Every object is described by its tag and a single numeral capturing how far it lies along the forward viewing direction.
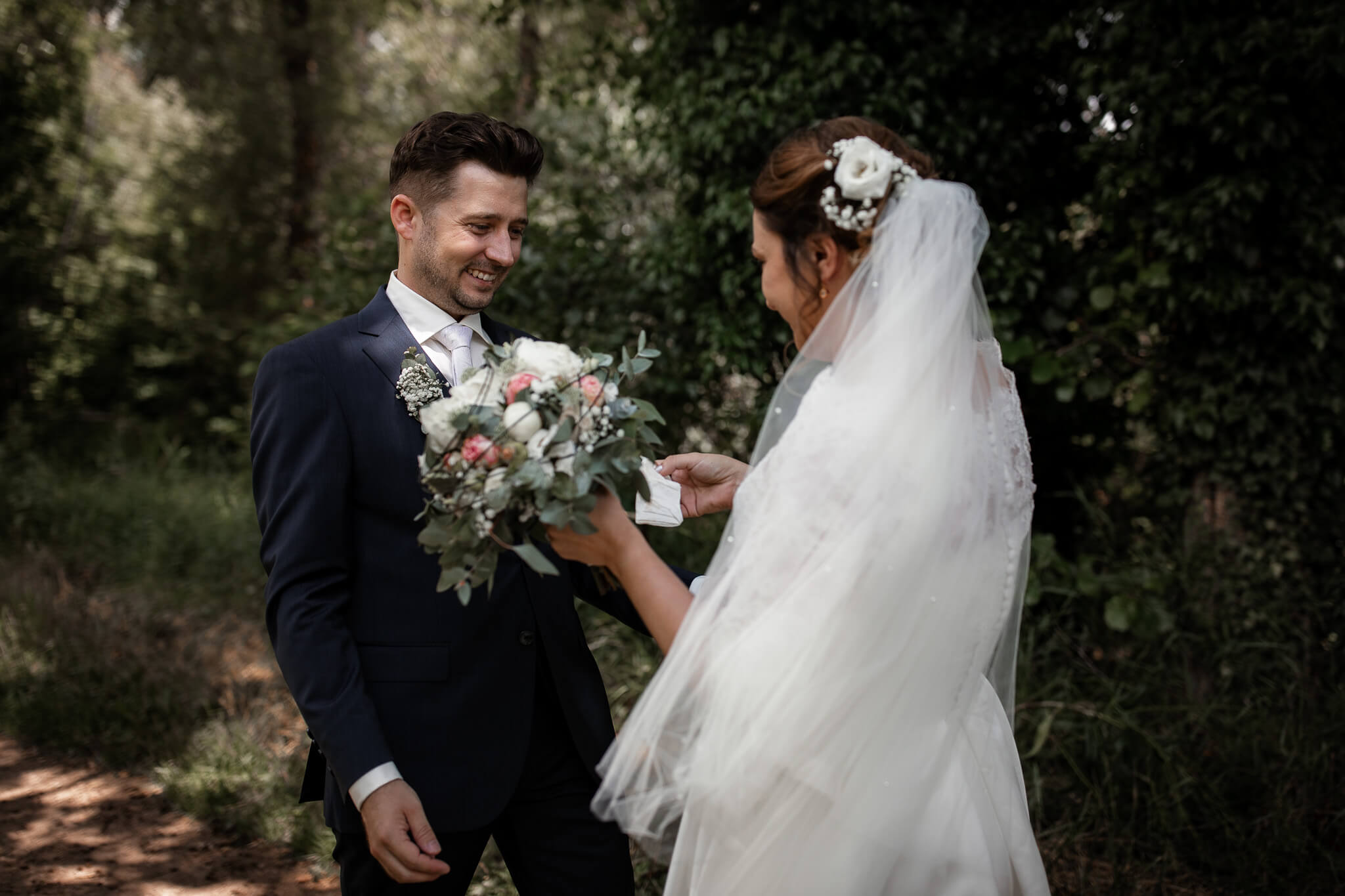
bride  1.75
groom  1.92
